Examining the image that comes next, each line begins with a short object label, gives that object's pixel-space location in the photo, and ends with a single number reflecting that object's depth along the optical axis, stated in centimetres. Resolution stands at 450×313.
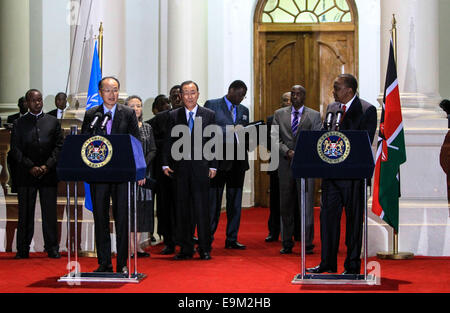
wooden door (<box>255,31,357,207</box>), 1446
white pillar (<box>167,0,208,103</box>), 1319
